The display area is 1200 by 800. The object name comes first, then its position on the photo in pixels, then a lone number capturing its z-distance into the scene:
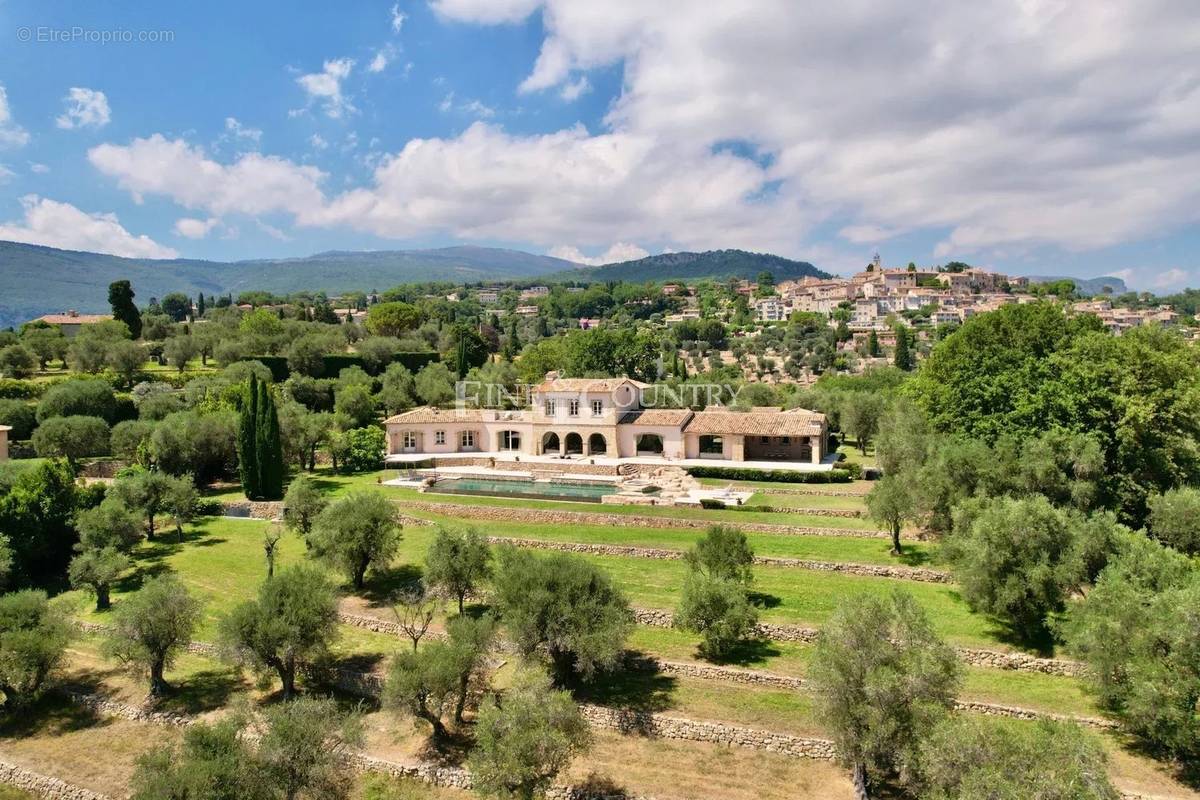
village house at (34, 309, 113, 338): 83.47
